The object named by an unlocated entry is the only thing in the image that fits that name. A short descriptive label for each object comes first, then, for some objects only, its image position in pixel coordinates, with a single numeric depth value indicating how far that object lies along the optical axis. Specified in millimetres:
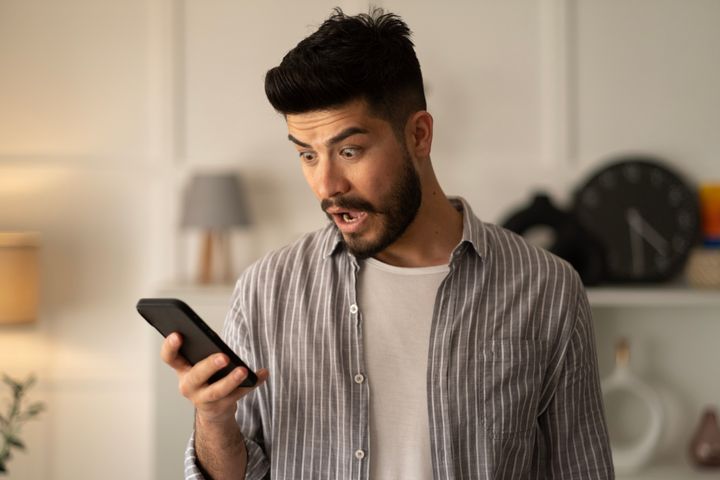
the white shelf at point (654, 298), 3096
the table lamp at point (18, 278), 3123
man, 1451
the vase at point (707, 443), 3178
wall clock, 3342
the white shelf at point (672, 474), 3166
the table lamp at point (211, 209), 3178
